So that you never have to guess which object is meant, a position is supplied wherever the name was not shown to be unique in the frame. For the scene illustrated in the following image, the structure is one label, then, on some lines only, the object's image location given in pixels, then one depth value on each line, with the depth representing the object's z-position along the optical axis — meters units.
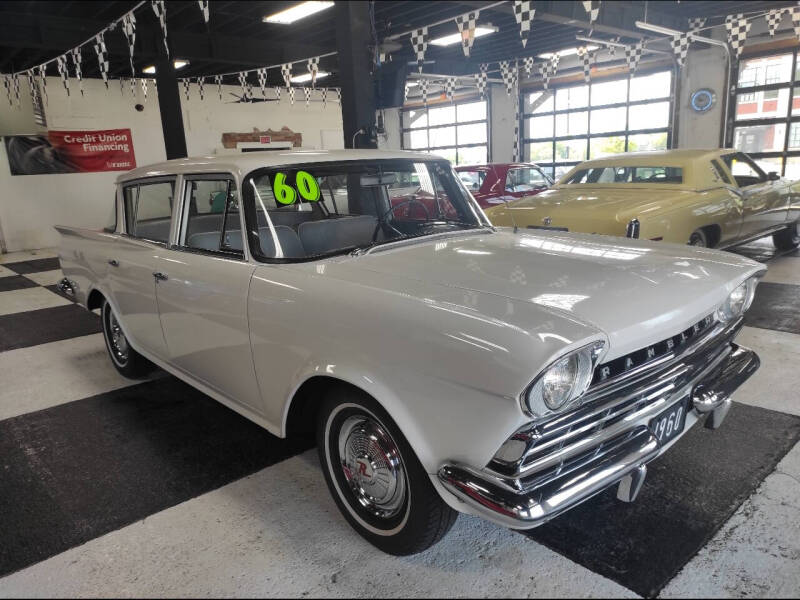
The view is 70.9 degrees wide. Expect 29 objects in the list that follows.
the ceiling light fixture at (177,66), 13.31
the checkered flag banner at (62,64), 10.17
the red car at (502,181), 8.91
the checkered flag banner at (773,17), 9.59
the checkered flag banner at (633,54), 11.19
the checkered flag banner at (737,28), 10.45
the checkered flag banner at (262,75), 12.88
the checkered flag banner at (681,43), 10.33
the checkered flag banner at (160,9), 7.31
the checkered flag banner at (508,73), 14.00
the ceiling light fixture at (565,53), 14.59
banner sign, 11.85
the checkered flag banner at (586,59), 12.02
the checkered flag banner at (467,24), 8.49
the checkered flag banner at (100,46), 9.27
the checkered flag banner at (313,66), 11.96
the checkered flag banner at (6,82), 11.70
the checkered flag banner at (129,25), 8.03
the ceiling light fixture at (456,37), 11.23
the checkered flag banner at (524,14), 7.52
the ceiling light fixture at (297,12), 9.34
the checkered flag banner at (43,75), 11.30
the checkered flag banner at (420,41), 9.22
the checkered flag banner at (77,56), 10.02
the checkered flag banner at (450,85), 15.02
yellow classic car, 5.08
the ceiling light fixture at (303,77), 15.64
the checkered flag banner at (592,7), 7.11
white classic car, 1.62
